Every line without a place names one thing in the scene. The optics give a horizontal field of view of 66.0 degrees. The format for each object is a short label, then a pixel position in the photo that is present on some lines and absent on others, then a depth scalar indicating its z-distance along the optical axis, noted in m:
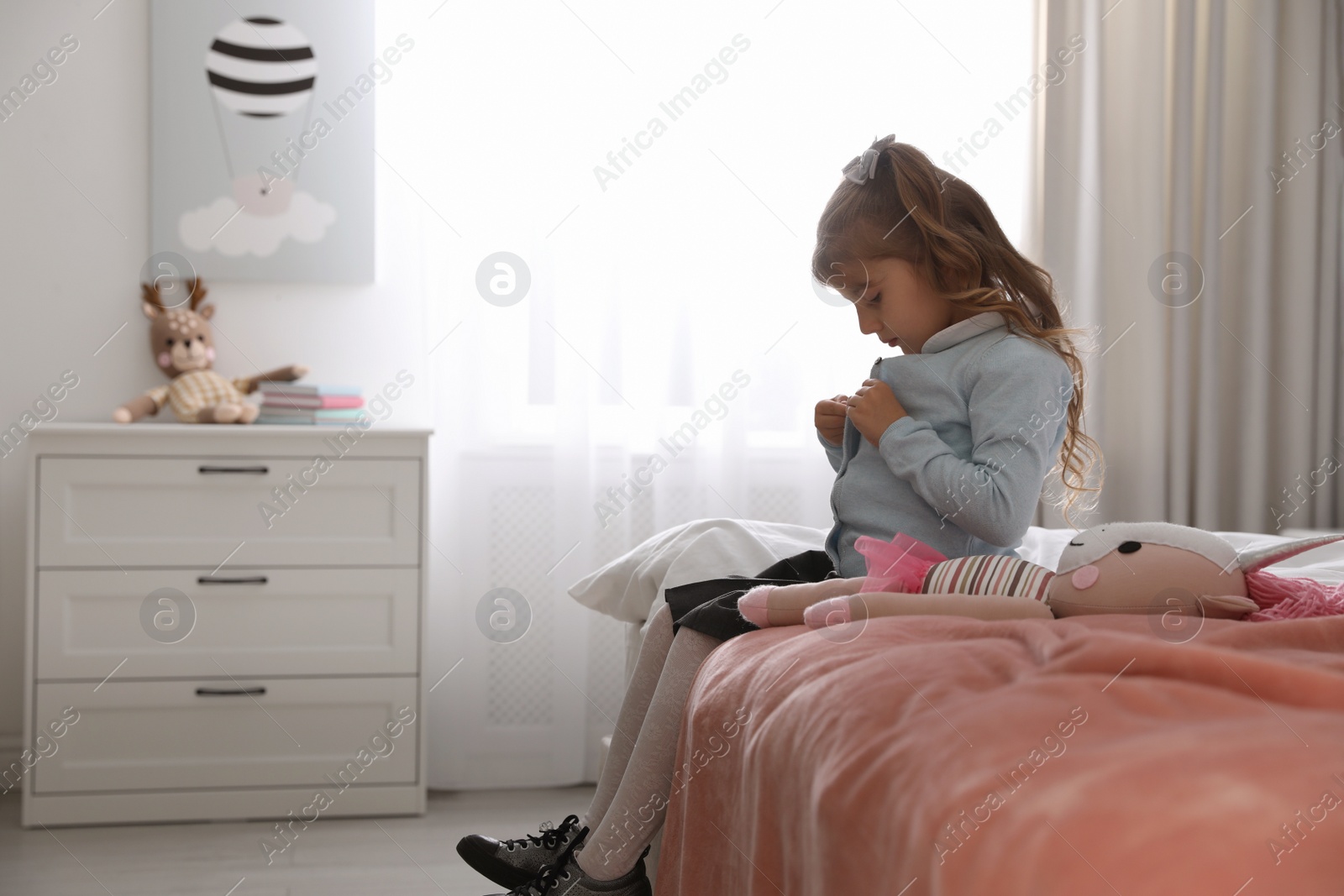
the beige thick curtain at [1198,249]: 2.63
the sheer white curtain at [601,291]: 2.47
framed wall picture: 2.46
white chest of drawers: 2.03
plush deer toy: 2.28
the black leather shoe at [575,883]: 1.08
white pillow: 1.44
